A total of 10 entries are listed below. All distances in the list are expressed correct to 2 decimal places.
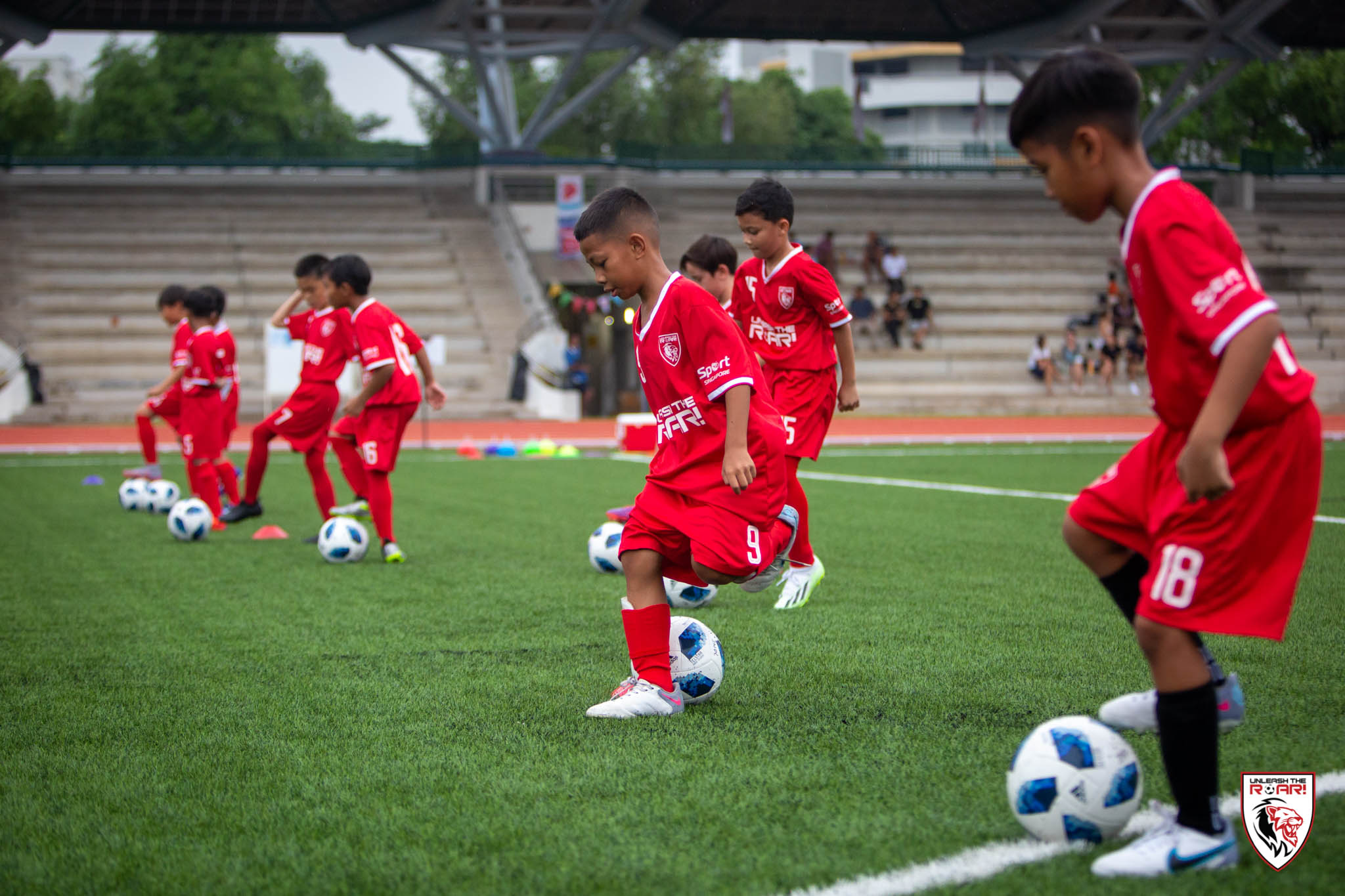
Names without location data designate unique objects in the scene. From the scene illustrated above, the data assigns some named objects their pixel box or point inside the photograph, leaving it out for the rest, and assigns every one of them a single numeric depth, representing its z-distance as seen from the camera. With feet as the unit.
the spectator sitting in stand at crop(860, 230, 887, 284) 101.30
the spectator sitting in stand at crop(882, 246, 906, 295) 98.02
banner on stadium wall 97.96
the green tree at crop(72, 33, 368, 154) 149.18
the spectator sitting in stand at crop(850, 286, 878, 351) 94.84
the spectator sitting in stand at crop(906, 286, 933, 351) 95.45
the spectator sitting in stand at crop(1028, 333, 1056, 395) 90.58
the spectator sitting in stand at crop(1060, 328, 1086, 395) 90.22
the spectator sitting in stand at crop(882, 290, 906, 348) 94.94
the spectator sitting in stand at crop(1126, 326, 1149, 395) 91.86
